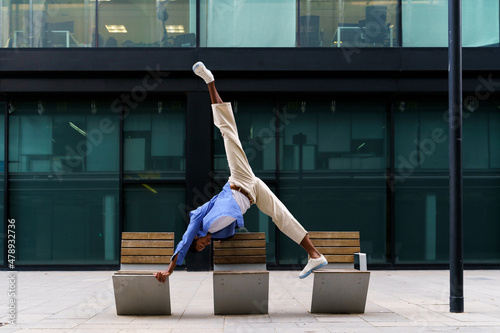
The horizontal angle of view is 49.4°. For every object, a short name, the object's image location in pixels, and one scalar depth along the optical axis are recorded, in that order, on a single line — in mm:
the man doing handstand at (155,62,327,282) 7352
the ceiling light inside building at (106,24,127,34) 13320
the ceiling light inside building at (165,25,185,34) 13328
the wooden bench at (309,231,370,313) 7562
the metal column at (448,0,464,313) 7773
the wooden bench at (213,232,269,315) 7523
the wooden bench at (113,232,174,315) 7406
